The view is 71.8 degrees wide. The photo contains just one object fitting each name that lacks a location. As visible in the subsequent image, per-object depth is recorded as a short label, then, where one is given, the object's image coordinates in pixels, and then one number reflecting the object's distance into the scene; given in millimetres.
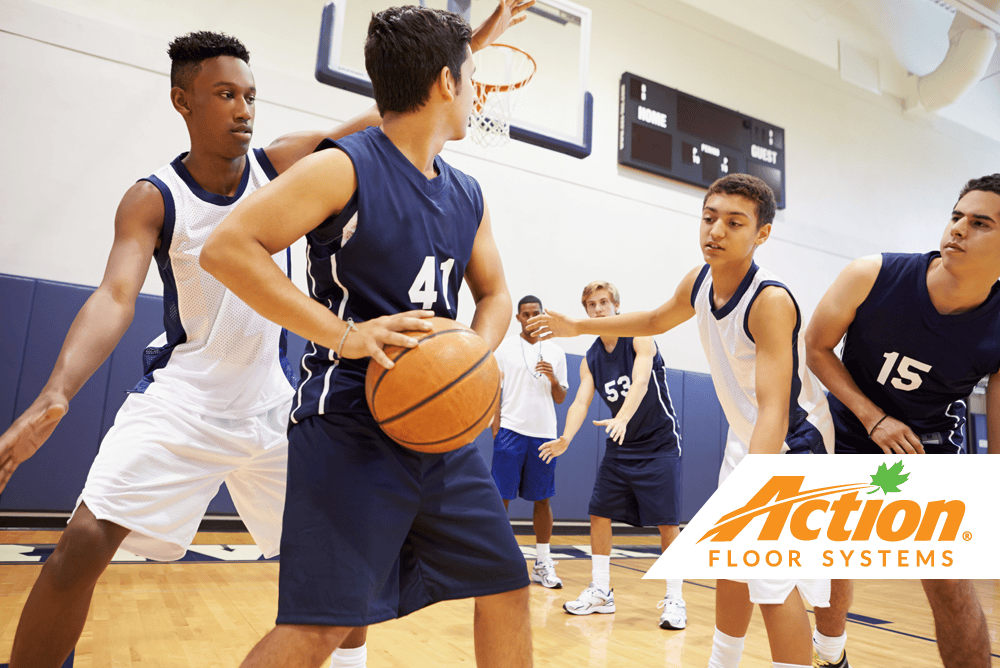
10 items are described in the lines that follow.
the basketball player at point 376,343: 1249
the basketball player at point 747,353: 2088
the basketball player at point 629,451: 3932
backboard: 4660
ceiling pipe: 9469
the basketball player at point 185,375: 1617
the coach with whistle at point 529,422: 4883
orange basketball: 1278
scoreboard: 8305
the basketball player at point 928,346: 2191
